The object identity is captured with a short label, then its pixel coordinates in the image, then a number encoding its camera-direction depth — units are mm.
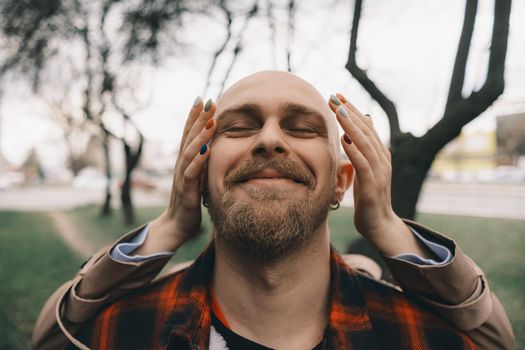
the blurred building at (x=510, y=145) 35719
